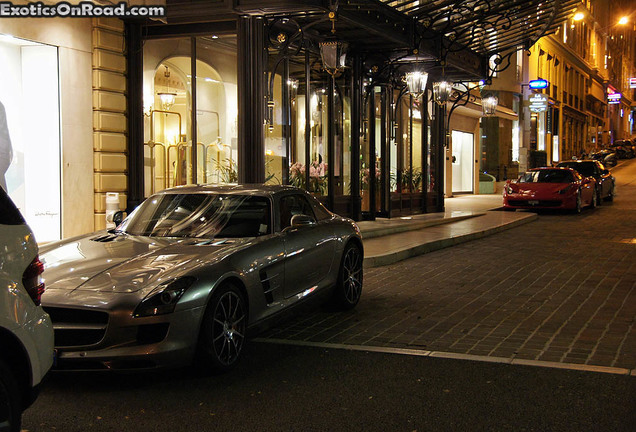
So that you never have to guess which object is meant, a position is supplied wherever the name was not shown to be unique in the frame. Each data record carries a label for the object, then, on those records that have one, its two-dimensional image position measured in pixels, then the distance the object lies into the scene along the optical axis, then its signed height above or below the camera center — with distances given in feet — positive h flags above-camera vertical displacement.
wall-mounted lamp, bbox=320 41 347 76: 46.93 +8.47
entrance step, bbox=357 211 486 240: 49.93 -3.04
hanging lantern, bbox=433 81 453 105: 61.11 +7.81
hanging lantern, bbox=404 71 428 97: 57.36 +8.09
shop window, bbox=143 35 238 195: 45.37 +4.67
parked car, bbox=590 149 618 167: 165.85 +5.61
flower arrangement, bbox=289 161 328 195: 50.03 +0.57
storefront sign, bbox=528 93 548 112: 133.81 +14.79
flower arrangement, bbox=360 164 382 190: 58.31 +0.53
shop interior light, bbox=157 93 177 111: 47.11 +5.56
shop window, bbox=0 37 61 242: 40.24 +3.06
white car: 11.28 -2.22
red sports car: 72.49 -0.82
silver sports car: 16.51 -2.34
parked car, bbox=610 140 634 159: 198.03 +8.60
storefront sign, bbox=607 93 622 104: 254.88 +29.68
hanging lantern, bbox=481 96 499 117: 74.79 +8.01
